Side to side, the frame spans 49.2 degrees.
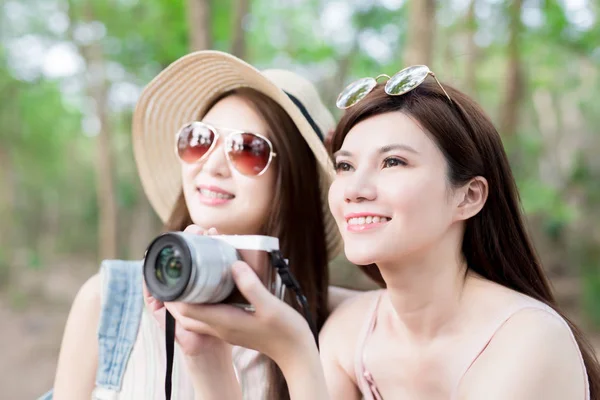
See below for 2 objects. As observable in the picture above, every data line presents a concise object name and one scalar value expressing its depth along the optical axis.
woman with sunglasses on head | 1.51
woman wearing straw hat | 2.09
